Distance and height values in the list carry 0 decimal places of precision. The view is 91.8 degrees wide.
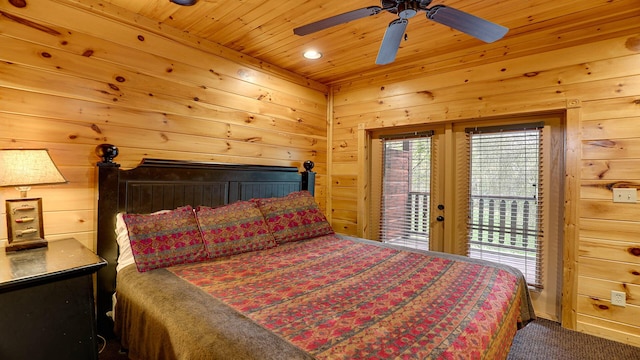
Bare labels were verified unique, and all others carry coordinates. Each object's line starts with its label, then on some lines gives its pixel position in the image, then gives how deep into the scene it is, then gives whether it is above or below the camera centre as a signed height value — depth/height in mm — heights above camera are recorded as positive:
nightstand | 1374 -612
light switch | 2271 -108
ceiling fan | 1661 +907
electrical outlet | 2320 -888
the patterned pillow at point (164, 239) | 1886 -395
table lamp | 1582 -33
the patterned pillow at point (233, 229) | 2176 -382
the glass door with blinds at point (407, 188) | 3297 -103
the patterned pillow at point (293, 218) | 2639 -354
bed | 1148 -578
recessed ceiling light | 3054 +1243
